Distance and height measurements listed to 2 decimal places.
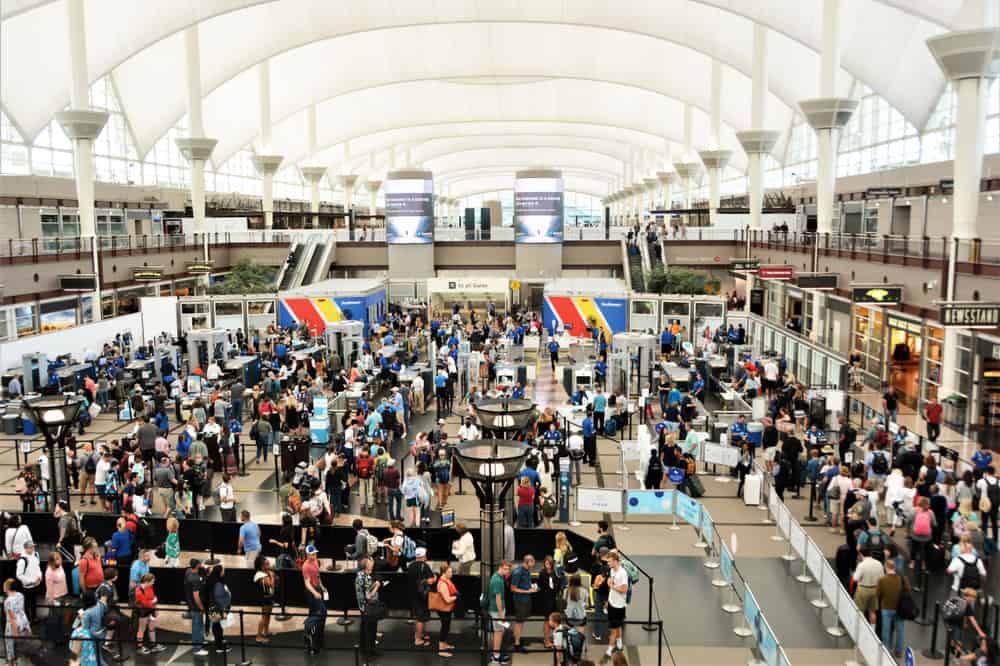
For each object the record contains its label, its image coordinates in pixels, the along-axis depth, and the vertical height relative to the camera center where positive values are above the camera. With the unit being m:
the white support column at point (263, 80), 49.53 +9.37
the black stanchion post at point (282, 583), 10.09 -4.06
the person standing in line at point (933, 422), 17.33 -3.70
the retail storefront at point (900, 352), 21.62 -3.14
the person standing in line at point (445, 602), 9.70 -4.05
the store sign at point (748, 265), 31.33 -0.96
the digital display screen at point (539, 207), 43.81 +1.69
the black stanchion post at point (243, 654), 9.32 -4.51
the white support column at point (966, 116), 19.09 +2.80
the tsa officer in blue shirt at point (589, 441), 17.03 -4.03
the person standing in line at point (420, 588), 9.84 -3.98
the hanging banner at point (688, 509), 12.66 -4.01
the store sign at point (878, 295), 20.38 -1.36
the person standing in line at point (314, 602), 9.71 -4.06
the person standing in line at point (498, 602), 9.52 -4.02
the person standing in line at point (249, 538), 11.14 -3.81
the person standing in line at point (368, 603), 9.61 -4.02
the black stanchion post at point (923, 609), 10.10 -4.40
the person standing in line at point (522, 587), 9.73 -3.90
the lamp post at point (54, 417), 12.41 -2.50
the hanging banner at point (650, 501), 13.41 -4.08
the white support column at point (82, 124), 31.22 +4.47
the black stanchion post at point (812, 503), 13.96 -4.30
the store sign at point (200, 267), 34.38 -0.95
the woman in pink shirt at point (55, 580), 10.12 -3.93
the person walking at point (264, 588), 9.86 -3.96
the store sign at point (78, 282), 28.73 -1.28
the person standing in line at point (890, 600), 9.13 -3.84
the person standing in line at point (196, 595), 9.47 -3.87
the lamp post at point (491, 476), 9.13 -2.48
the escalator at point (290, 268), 40.91 -1.24
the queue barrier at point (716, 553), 8.45 -4.08
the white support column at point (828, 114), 28.89 +4.30
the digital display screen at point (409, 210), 44.62 +1.62
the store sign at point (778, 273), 26.69 -1.06
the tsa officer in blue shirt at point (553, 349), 28.72 -3.61
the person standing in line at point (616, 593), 9.65 -3.94
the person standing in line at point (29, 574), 10.23 -3.91
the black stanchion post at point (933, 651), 9.21 -4.48
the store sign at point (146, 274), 30.75 -1.10
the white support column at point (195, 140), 40.78 +4.97
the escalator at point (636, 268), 39.74 -1.37
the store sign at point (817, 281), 24.22 -1.20
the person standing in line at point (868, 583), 9.46 -3.79
